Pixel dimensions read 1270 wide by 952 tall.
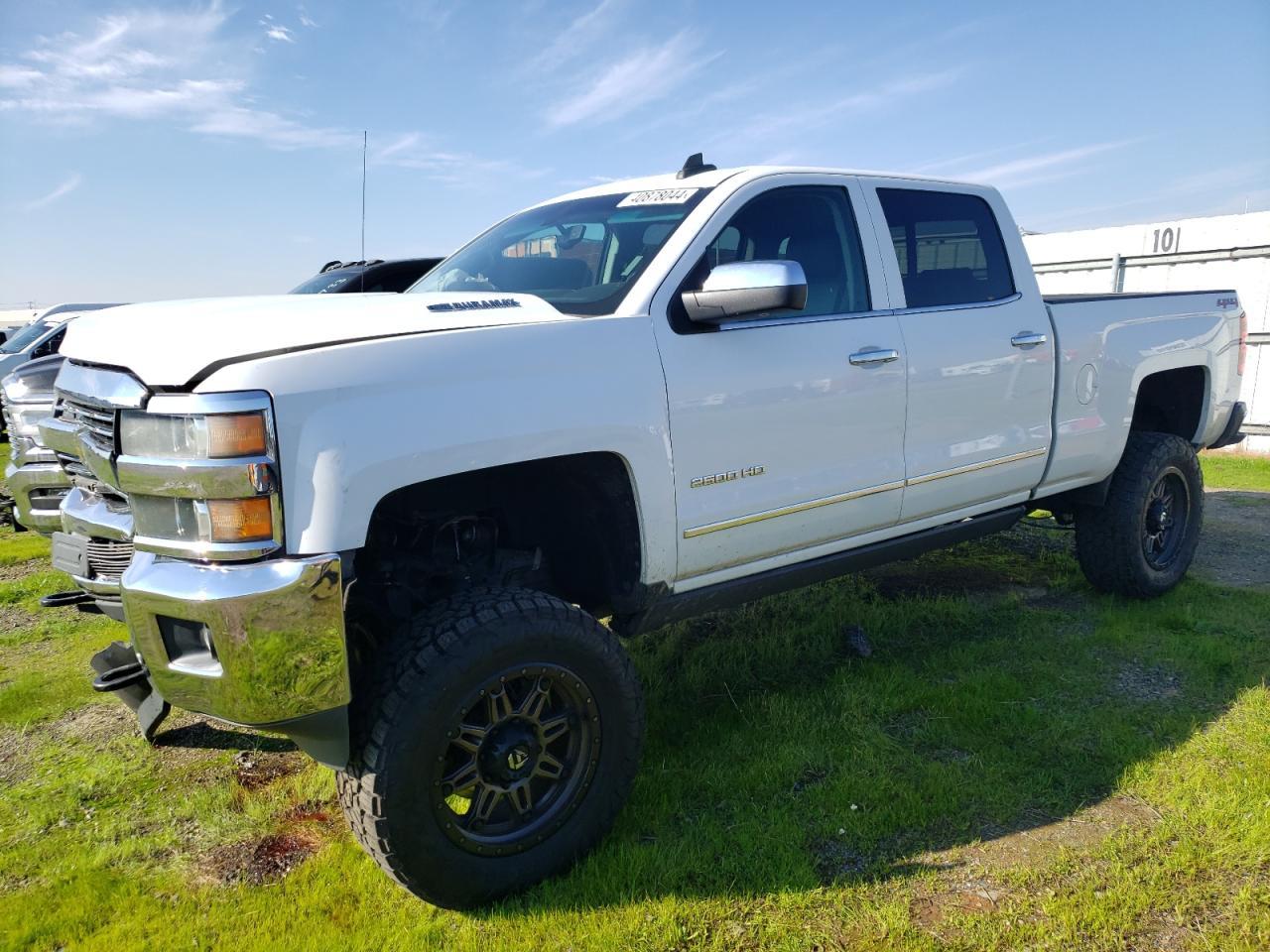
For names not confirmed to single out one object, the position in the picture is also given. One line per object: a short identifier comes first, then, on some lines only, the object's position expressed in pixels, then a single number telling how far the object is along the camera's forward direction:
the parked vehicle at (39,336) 9.17
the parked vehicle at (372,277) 8.84
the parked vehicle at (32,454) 4.71
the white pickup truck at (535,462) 2.18
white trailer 10.00
